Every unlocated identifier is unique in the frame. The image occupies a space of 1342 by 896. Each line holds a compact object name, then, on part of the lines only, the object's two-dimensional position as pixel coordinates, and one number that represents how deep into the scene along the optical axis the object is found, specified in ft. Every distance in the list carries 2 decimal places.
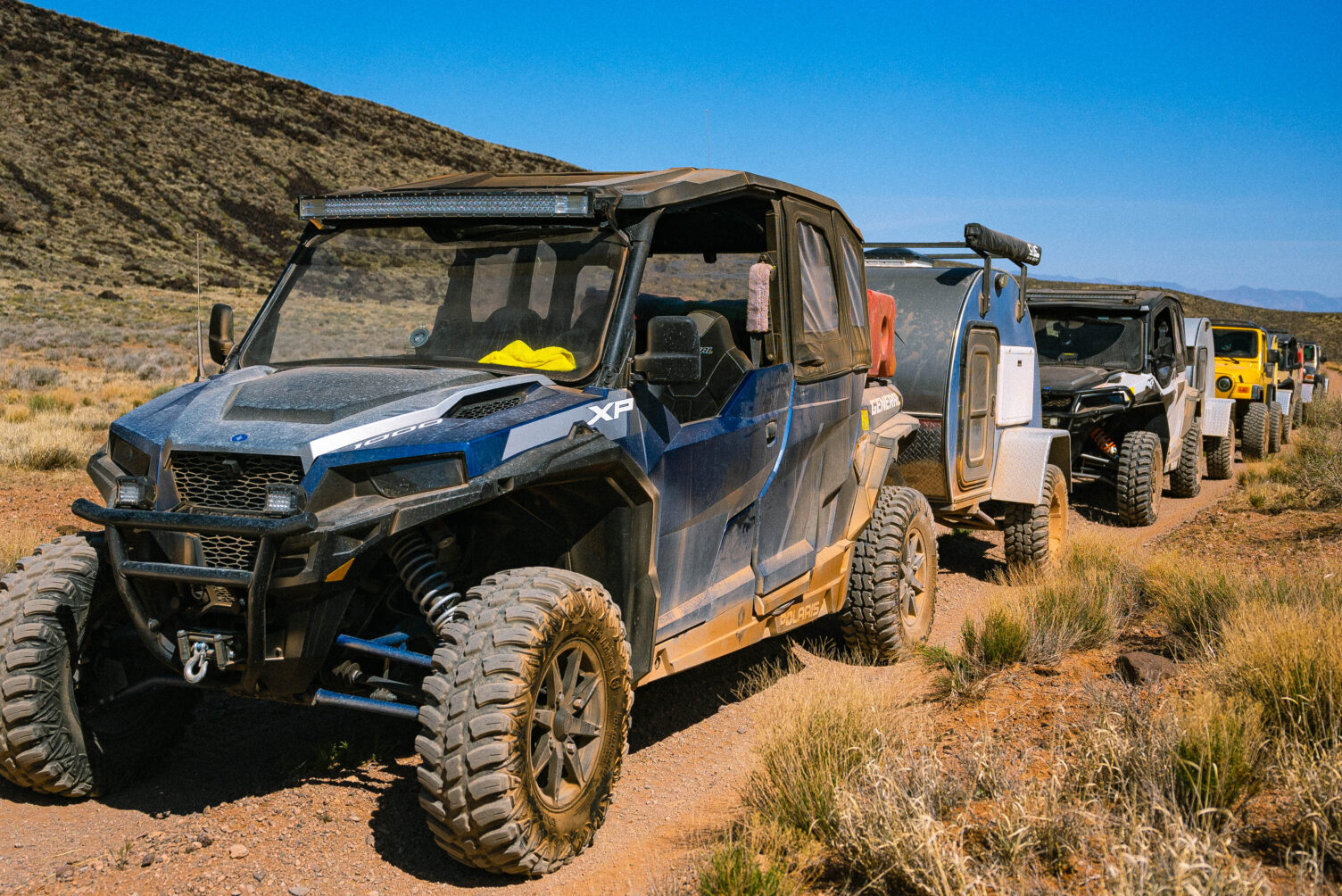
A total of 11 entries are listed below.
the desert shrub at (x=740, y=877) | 10.96
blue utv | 12.05
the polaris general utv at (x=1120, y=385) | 40.04
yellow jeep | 63.46
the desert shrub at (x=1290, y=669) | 13.91
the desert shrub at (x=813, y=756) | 12.89
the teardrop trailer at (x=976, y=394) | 27.89
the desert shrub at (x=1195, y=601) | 19.75
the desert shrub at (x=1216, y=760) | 11.79
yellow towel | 14.61
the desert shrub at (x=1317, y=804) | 10.62
